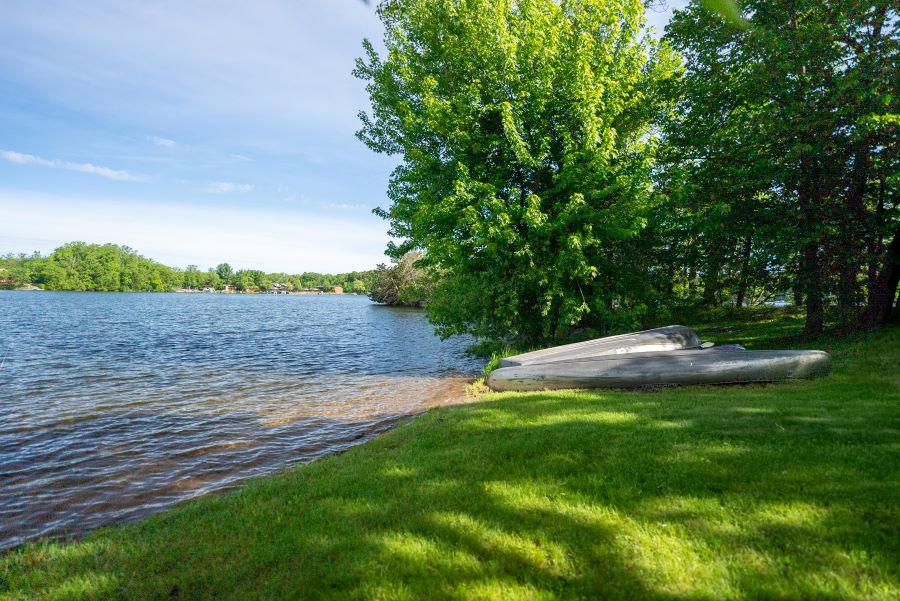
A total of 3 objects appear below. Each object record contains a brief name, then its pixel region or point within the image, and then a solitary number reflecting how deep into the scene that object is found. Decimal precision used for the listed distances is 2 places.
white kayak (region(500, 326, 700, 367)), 12.60
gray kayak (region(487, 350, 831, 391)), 9.93
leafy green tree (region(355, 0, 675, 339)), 15.60
